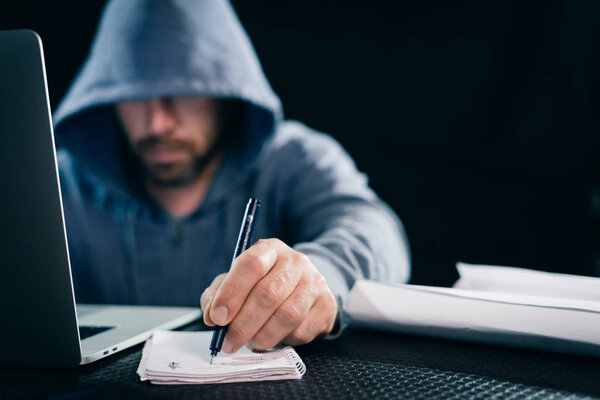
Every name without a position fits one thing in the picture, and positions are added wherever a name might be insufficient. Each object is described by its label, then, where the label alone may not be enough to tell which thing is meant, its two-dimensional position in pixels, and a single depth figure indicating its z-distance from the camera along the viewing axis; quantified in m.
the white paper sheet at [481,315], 0.49
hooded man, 1.26
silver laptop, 0.42
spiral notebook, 0.45
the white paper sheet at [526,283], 0.59
